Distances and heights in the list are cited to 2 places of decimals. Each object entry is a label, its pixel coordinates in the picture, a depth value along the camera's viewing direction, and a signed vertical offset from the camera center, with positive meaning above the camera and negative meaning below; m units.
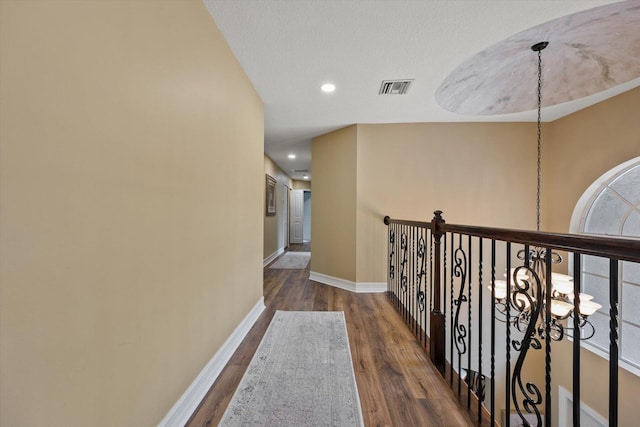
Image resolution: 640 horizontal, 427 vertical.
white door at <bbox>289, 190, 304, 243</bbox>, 8.77 -0.06
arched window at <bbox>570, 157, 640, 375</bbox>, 2.68 -0.17
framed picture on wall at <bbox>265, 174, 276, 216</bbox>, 5.40 +0.37
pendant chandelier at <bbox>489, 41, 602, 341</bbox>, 1.73 -0.58
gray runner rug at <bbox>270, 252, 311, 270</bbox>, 5.25 -1.07
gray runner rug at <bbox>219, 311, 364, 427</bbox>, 1.34 -1.05
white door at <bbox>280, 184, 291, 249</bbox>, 7.37 -0.08
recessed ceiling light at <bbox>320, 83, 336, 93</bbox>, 2.51 +1.26
